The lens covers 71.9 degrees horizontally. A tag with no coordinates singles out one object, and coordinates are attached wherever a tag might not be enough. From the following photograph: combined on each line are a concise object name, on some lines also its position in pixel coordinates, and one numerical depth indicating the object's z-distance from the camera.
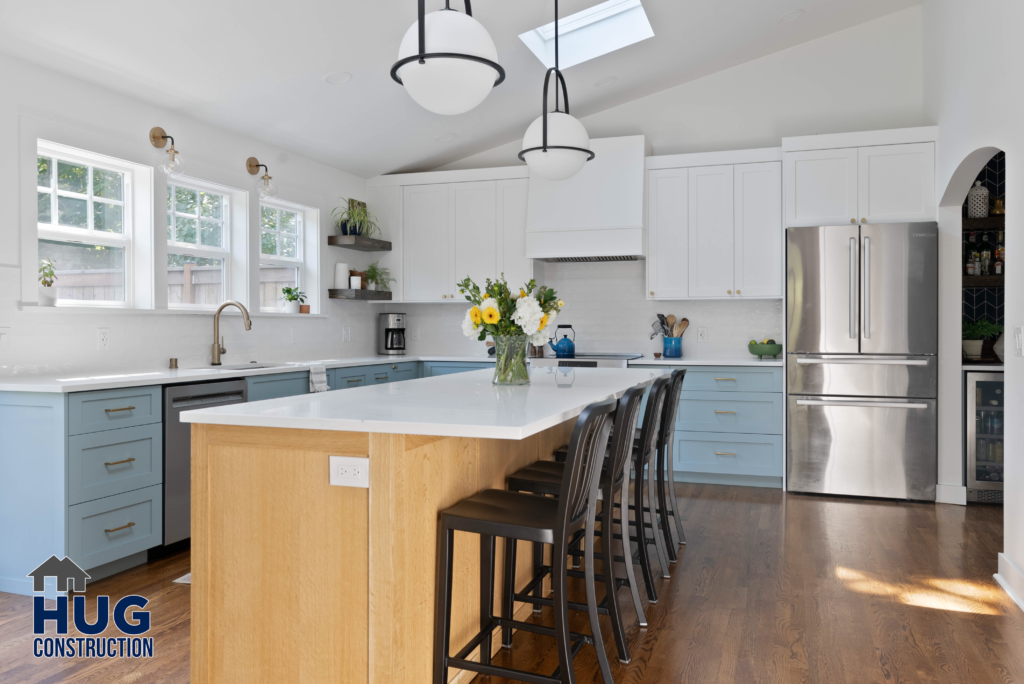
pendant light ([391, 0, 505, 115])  1.96
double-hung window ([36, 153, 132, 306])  3.65
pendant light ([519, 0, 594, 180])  2.93
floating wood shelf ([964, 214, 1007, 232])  5.00
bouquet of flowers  2.98
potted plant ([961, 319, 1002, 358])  4.92
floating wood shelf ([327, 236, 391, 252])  5.80
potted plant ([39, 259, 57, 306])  3.49
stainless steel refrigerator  4.70
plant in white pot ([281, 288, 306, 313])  5.37
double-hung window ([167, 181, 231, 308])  4.41
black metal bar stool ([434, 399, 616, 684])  1.97
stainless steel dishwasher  3.48
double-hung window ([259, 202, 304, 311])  5.26
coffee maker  6.42
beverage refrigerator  4.70
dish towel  4.58
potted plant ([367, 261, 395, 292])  6.16
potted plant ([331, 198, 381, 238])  5.88
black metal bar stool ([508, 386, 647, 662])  2.38
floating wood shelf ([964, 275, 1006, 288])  5.08
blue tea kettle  5.79
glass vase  3.13
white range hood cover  5.50
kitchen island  1.90
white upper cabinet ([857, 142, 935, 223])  4.82
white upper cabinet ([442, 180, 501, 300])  6.03
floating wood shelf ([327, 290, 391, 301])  5.76
